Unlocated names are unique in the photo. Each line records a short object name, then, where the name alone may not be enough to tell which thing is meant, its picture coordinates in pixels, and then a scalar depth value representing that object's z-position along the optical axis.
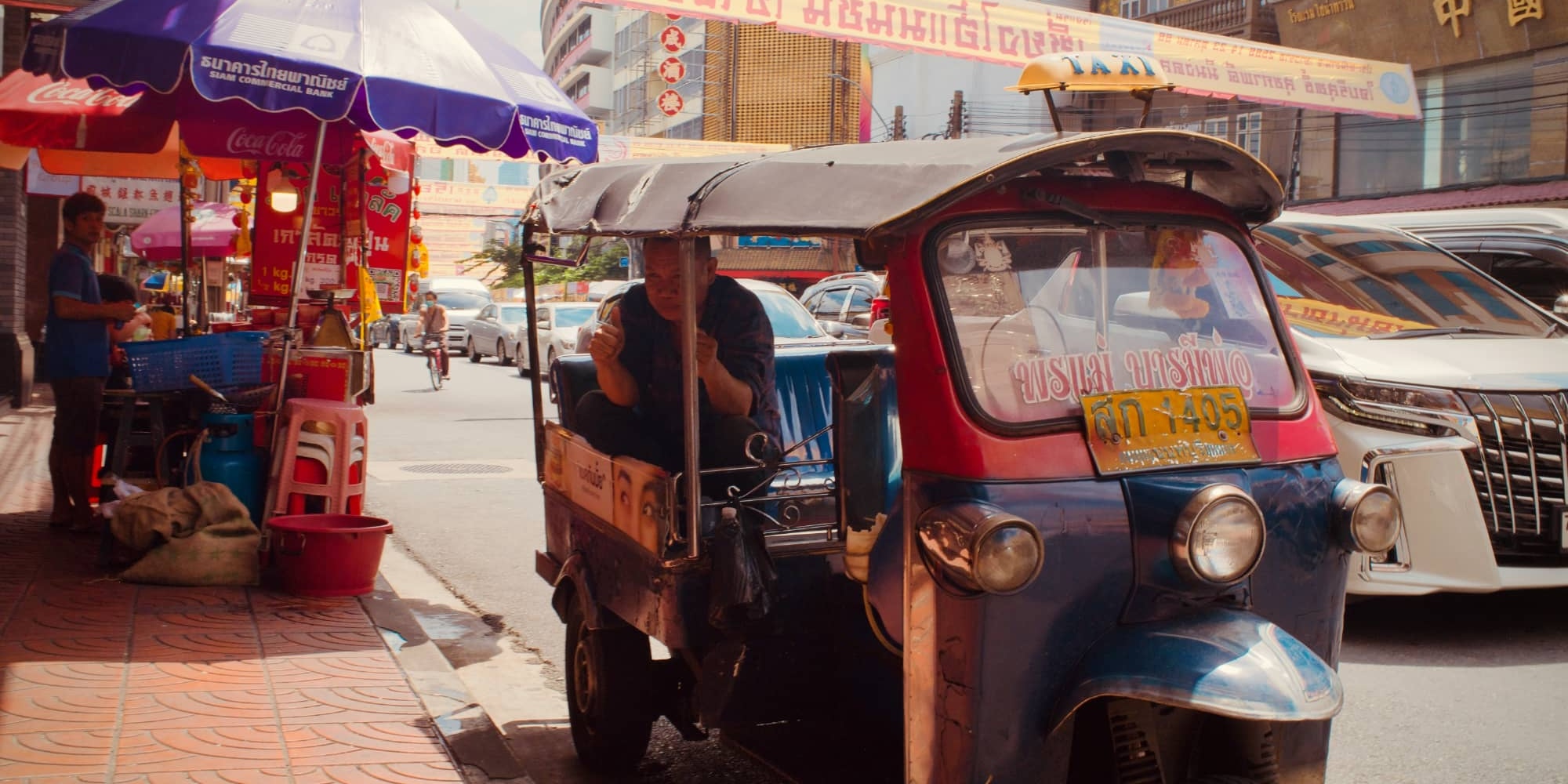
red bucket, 6.10
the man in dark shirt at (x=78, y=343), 7.21
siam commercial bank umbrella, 5.86
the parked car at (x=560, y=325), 21.19
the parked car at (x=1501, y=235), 8.34
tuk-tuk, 2.64
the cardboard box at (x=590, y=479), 4.04
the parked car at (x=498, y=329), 26.22
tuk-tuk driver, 4.10
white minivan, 5.28
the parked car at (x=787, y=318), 13.84
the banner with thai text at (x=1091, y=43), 15.61
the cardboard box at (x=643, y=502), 3.55
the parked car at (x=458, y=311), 30.73
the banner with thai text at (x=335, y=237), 8.32
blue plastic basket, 6.83
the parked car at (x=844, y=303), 16.66
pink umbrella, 15.23
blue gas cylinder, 6.65
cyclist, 20.42
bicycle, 20.12
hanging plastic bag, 3.40
